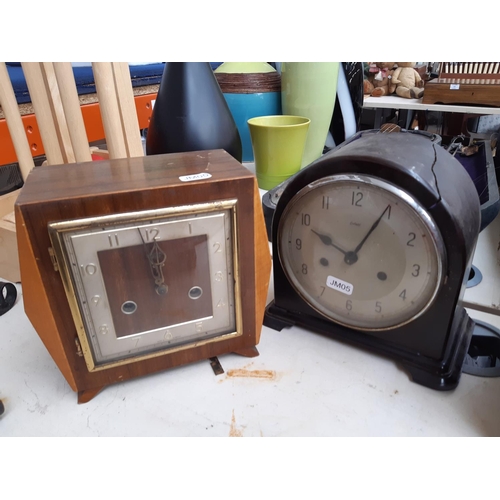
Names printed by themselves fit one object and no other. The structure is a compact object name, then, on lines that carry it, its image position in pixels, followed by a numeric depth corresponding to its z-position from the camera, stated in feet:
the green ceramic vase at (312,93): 3.03
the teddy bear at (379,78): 4.95
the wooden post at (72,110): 2.15
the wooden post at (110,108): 2.17
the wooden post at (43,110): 2.21
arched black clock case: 1.43
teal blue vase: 3.32
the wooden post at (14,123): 2.21
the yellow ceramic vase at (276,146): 2.82
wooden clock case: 1.31
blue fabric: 3.43
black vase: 2.27
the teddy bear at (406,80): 4.74
